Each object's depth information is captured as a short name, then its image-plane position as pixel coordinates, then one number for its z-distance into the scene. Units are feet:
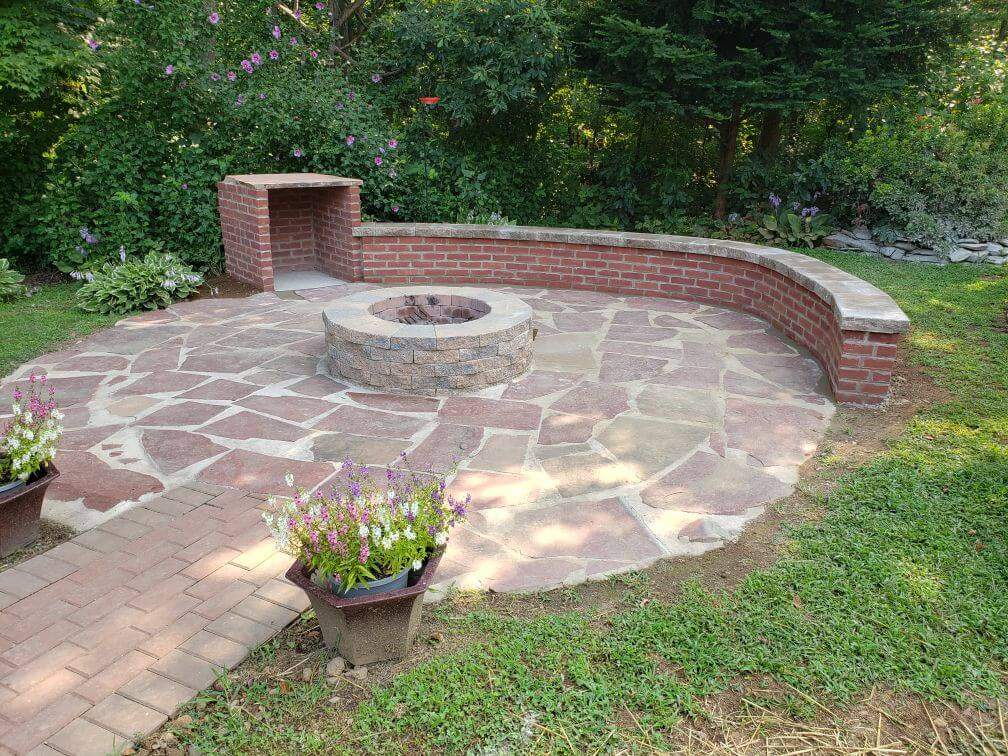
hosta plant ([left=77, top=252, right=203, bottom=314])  22.81
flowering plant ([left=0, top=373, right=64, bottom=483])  10.20
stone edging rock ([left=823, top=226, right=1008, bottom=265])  28.07
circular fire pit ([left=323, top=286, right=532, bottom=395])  16.31
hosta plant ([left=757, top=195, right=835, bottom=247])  30.96
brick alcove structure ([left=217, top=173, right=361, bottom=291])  24.29
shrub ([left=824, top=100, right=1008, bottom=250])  28.32
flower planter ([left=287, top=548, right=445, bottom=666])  8.06
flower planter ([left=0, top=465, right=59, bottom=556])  10.28
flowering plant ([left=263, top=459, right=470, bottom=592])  8.01
